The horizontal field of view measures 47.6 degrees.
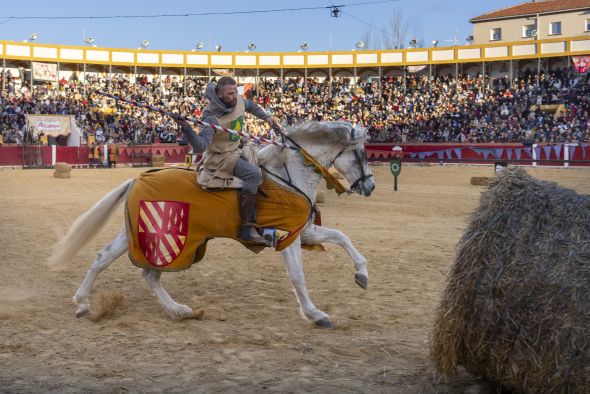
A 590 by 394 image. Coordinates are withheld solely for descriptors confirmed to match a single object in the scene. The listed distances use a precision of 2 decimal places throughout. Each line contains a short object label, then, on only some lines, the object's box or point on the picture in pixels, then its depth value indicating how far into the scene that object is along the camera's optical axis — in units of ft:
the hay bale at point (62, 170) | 79.77
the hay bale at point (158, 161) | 110.73
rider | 19.06
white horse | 19.58
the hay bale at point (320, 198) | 51.06
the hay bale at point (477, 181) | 70.79
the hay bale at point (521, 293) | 11.37
